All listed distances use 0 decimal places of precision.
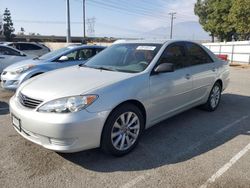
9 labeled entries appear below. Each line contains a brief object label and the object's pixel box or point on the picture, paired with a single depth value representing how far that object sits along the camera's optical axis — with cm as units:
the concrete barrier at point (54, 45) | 2682
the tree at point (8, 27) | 4656
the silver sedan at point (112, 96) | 227
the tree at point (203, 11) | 2980
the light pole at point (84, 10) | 3007
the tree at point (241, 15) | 1558
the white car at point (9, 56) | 711
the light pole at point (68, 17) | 1819
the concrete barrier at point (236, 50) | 1566
